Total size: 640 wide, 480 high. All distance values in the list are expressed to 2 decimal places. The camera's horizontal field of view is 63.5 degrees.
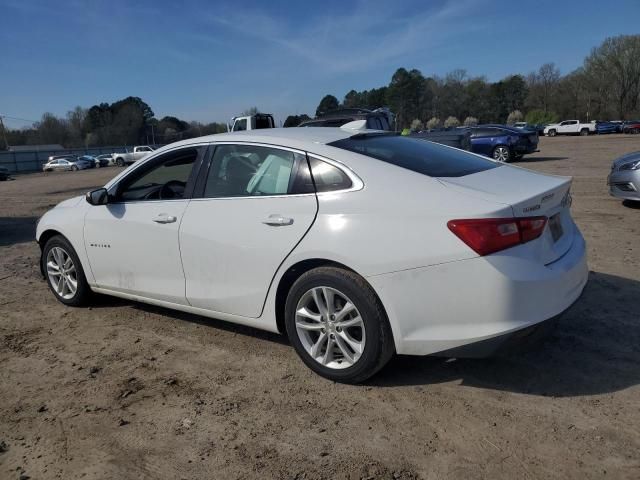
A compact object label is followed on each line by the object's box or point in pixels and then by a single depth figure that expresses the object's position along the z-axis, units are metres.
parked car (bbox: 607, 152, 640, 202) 8.43
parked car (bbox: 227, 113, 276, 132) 22.31
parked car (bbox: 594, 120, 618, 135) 54.97
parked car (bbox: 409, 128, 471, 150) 16.16
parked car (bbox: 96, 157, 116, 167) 56.30
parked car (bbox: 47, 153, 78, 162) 54.67
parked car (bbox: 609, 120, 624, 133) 54.86
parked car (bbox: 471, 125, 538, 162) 20.30
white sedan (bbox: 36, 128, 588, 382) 2.76
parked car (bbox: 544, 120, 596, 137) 54.91
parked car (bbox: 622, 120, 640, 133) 51.38
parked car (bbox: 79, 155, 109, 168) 54.19
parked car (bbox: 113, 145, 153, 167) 54.16
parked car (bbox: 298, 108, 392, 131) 15.88
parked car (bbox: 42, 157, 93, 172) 50.56
